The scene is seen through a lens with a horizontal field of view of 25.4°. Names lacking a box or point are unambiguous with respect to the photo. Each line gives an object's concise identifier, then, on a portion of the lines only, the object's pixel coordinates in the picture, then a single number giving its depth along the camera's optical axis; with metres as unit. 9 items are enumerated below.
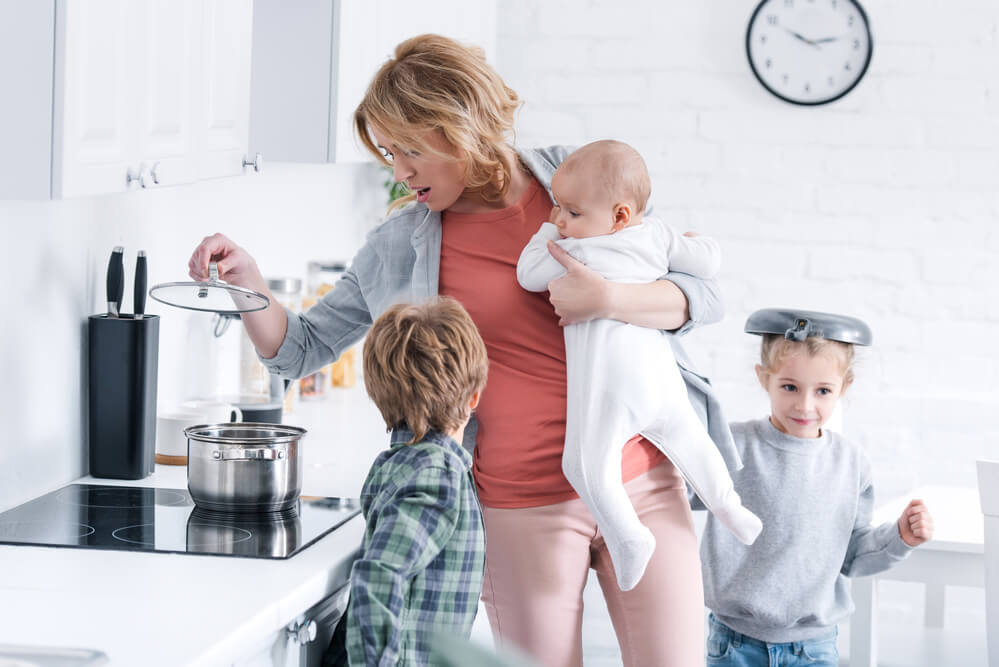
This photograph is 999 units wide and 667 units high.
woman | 3.02
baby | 2.98
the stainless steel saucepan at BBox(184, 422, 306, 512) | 3.08
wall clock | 4.58
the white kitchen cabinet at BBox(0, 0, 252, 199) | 2.66
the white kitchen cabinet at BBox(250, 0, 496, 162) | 3.52
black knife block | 3.31
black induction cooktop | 2.94
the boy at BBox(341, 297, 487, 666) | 2.82
